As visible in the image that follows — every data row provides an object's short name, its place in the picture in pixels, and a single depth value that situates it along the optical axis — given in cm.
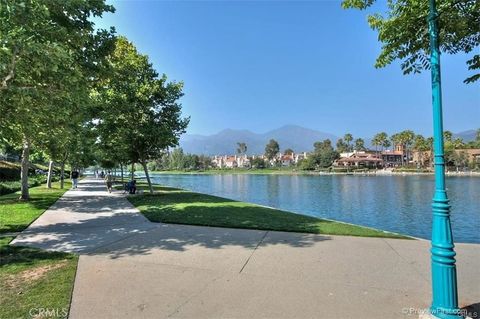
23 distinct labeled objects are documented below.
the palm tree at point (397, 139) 13552
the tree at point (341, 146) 16900
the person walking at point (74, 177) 2903
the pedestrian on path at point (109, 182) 2376
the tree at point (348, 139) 16325
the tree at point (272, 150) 18875
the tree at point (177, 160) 17388
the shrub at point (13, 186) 2306
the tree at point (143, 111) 1991
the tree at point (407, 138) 13112
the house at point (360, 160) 14638
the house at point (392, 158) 15450
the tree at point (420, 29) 520
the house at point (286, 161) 19191
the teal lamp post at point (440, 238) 396
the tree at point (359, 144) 16462
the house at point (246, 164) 18989
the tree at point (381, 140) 14412
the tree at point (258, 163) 17450
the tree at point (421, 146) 11944
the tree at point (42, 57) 598
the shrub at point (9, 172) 3401
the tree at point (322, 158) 14188
